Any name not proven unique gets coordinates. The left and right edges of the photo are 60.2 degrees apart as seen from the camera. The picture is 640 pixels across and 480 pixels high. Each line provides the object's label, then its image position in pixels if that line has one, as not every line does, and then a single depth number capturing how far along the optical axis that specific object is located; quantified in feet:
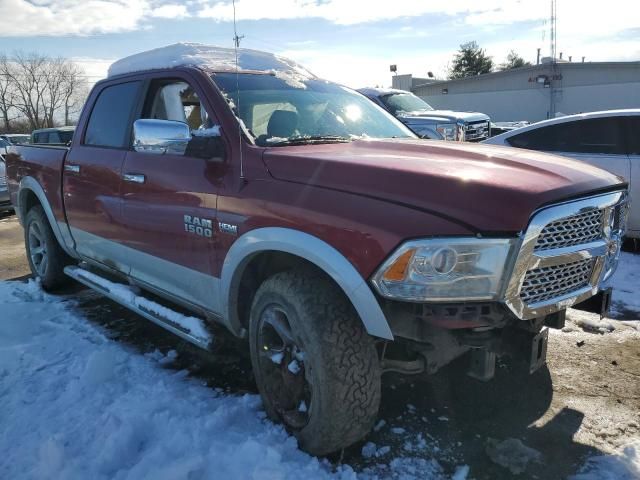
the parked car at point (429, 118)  37.22
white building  94.38
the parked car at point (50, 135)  49.89
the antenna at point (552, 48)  63.69
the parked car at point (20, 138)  74.54
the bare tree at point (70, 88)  140.60
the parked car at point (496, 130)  50.06
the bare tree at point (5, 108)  173.47
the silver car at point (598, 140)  20.12
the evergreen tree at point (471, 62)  185.57
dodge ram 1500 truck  7.22
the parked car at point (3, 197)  36.01
